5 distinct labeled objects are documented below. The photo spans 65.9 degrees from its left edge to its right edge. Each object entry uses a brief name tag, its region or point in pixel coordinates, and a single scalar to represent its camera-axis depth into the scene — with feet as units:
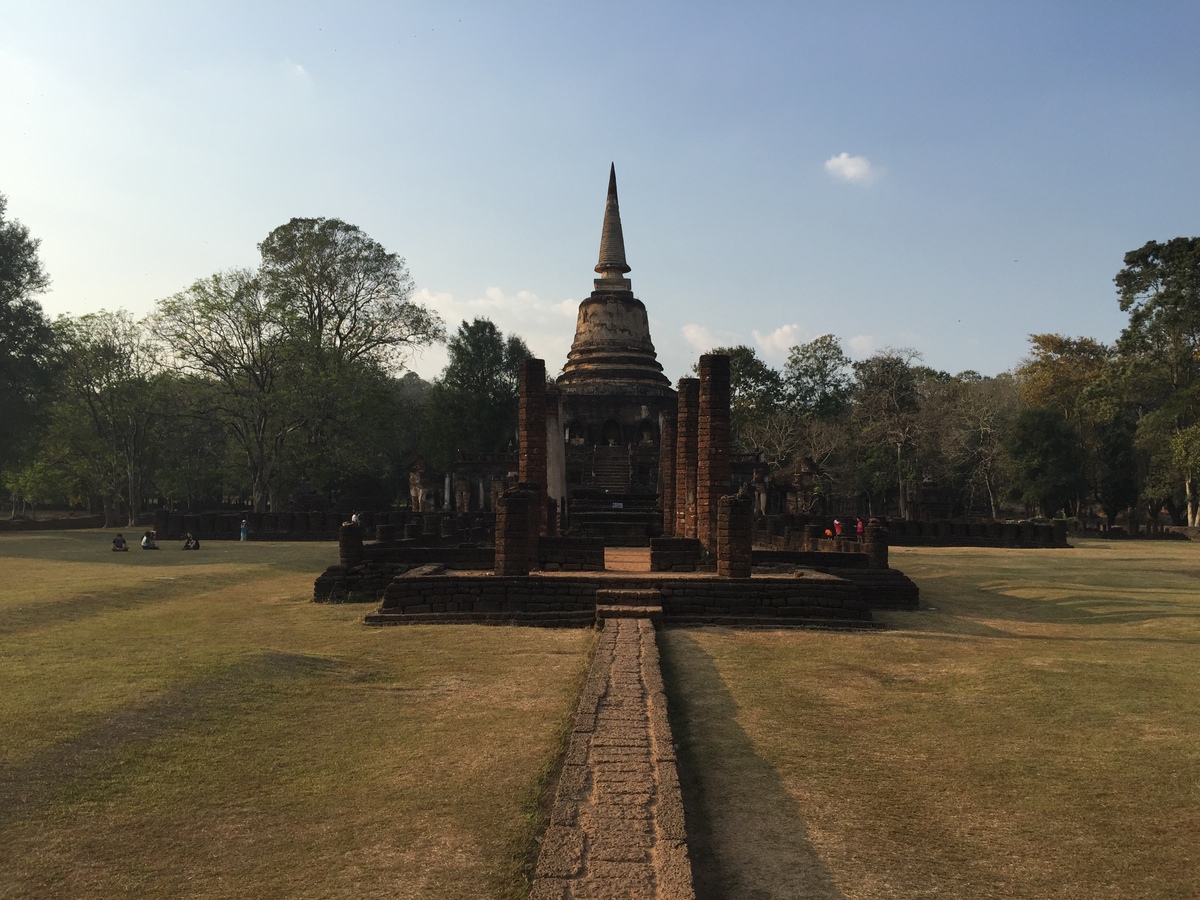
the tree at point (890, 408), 130.21
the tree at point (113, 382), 113.19
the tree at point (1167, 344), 113.91
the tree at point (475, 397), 142.82
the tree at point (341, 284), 130.72
